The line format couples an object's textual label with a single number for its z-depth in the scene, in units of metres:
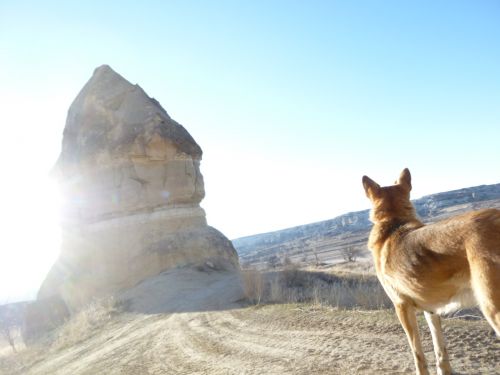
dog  2.90
